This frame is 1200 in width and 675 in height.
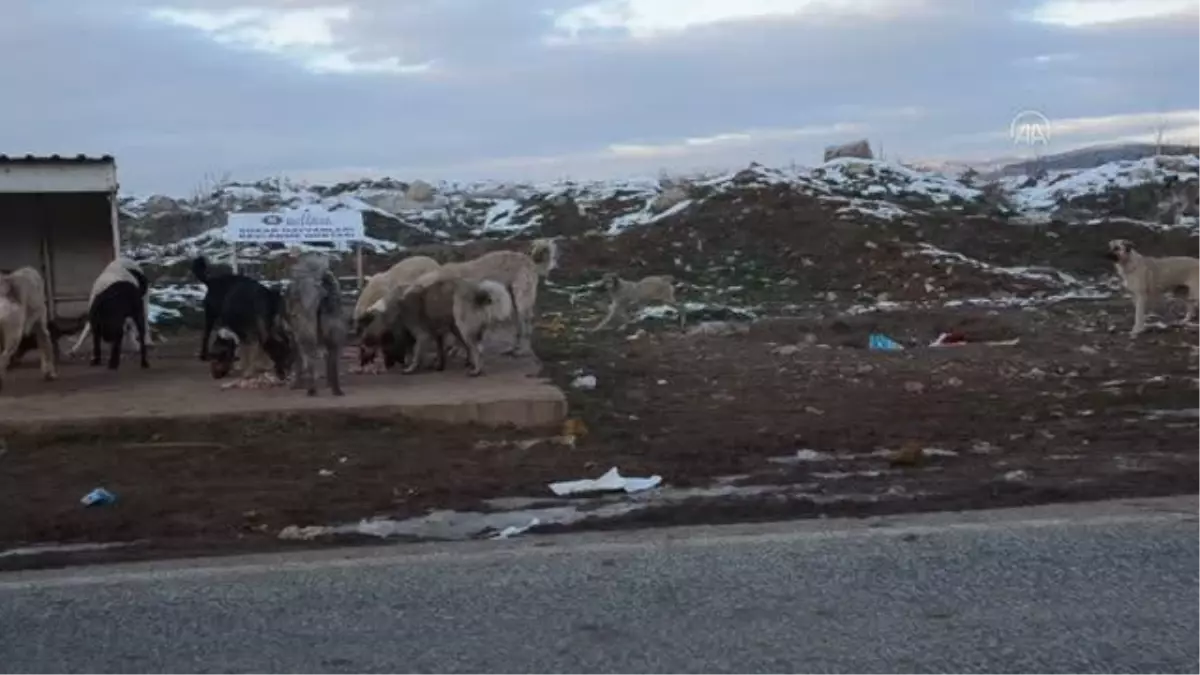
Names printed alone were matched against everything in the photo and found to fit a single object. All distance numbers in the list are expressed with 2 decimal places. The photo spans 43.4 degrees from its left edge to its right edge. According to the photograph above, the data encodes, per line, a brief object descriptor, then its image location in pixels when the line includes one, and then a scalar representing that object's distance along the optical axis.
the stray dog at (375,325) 14.28
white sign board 18.84
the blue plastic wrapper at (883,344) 18.31
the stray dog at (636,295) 23.20
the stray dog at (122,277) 15.08
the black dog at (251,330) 13.29
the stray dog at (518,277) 15.65
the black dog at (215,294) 14.23
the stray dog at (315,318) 12.35
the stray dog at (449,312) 13.64
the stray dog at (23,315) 13.04
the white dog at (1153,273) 20.38
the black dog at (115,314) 14.84
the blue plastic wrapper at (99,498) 8.91
